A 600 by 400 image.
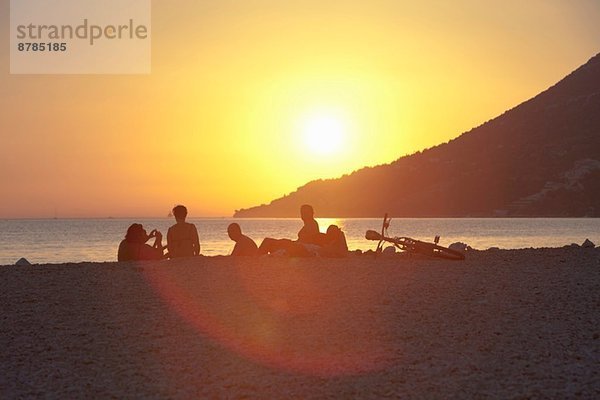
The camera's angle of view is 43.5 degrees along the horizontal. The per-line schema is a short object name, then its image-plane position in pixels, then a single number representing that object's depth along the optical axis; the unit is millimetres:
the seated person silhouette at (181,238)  19125
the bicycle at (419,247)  18891
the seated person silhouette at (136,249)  18875
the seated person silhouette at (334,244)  19348
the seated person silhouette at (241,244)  19594
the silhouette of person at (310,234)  19934
